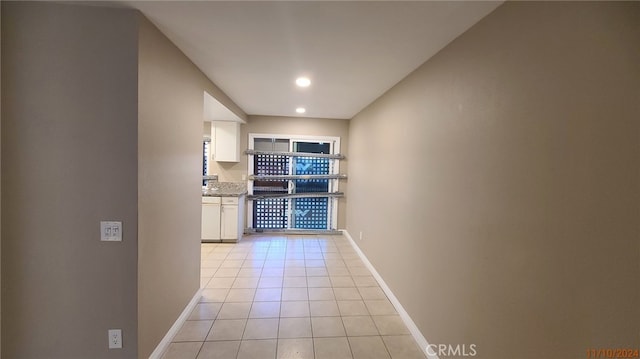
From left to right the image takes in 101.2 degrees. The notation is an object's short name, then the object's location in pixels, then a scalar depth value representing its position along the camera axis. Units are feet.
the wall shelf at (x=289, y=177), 17.35
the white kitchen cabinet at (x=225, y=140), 16.22
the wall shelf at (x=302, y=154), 17.30
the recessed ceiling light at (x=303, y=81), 9.05
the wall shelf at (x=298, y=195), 17.54
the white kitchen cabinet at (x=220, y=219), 15.23
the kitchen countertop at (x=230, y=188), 16.28
